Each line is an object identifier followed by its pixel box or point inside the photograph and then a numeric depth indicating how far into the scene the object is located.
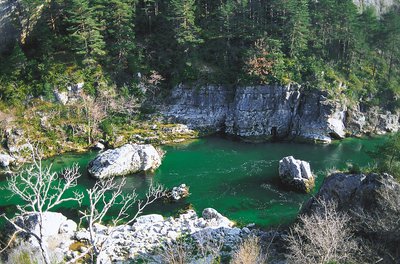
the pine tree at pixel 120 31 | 56.00
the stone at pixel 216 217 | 31.18
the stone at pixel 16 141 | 45.88
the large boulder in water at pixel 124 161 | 40.22
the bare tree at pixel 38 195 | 14.40
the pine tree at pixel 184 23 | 56.97
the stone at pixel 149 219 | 31.05
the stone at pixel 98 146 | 49.25
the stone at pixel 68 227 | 29.17
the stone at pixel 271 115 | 55.12
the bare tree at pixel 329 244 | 19.03
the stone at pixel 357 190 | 23.16
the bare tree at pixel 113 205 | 29.16
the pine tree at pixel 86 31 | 51.66
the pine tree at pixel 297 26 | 57.81
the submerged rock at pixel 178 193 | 36.14
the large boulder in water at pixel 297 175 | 37.38
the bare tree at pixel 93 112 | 50.24
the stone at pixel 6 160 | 43.41
